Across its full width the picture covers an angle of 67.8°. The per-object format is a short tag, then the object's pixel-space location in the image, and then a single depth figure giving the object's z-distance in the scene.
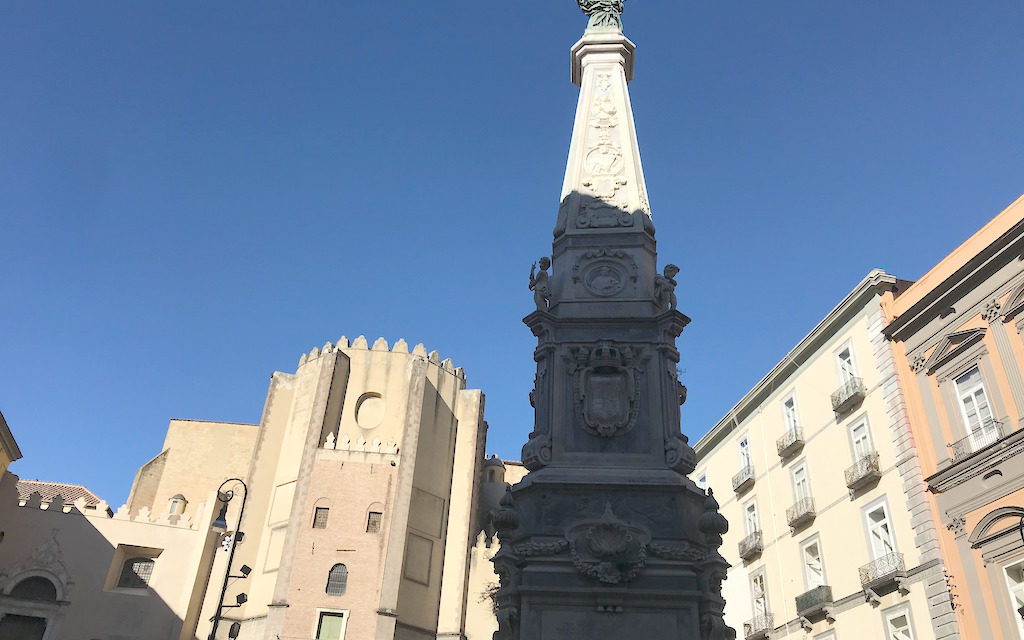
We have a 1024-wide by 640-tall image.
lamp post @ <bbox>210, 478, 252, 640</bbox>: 14.30
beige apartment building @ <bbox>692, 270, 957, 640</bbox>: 16.59
